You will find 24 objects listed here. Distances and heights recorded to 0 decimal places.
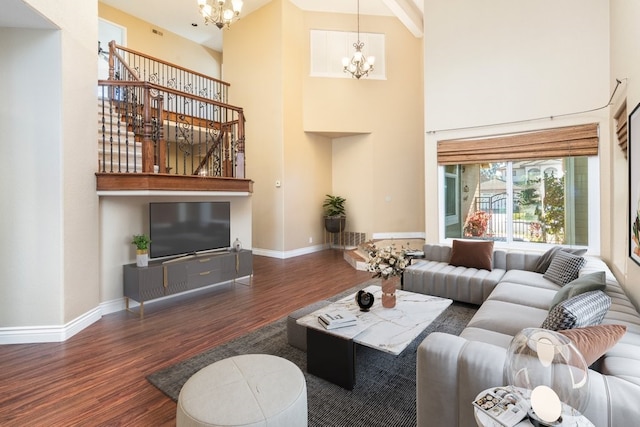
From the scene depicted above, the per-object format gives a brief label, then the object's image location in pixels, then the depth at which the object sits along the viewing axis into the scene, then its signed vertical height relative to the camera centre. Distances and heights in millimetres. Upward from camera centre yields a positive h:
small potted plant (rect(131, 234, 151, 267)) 3682 -445
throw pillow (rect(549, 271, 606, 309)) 2156 -546
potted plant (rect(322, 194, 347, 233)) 7758 -50
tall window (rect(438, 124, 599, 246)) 4141 +388
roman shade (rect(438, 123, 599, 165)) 3988 +940
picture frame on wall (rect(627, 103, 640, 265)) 2197 +203
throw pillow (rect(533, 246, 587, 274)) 3612 -560
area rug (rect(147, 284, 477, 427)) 1924 -1264
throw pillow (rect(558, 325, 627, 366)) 1388 -594
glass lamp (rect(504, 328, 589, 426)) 1085 -609
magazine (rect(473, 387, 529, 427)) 1104 -744
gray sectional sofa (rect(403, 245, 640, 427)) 1206 -781
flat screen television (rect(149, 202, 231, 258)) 3930 -197
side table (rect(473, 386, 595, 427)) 1067 -745
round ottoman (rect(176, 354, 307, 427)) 1336 -873
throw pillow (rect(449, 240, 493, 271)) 4022 -582
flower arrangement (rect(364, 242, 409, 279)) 2514 -424
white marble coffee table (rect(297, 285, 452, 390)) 2068 -849
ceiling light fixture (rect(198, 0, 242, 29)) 4539 +3131
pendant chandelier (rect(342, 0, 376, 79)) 6668 +3335
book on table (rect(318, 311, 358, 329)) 2211 -795
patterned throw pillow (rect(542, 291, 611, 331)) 1668 -577
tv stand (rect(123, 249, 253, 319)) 3598 -792
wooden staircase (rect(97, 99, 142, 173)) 4269 +953
